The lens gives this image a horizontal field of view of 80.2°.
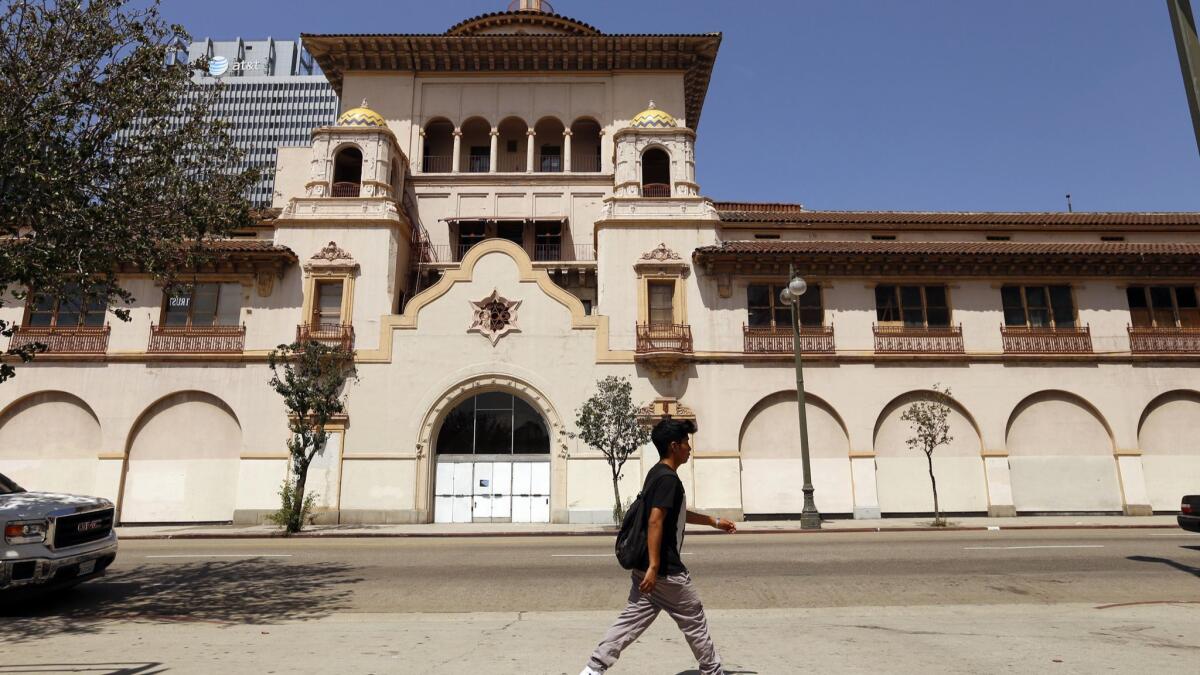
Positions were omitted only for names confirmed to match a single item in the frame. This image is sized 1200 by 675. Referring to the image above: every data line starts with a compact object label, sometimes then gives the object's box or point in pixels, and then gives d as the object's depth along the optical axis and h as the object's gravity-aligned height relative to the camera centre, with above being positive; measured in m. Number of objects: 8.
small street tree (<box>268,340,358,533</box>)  22.56 +2.38
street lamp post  21.42 +2.35
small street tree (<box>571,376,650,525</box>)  23.31 +1.55
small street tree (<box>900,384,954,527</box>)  23.75 +1.71
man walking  5.07 -0.81
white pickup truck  8.76 -0.74
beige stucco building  25.92 +3.93
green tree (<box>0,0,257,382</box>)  10.41 +5.06
